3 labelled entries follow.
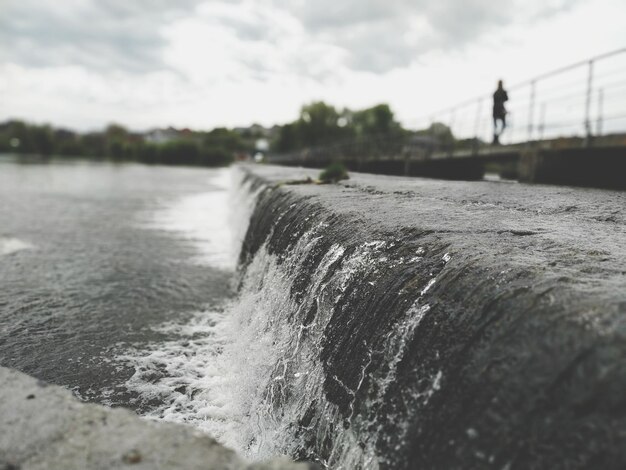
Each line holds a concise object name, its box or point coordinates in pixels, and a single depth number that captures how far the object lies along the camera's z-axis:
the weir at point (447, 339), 2.08
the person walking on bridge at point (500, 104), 14.70
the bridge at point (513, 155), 10.61
